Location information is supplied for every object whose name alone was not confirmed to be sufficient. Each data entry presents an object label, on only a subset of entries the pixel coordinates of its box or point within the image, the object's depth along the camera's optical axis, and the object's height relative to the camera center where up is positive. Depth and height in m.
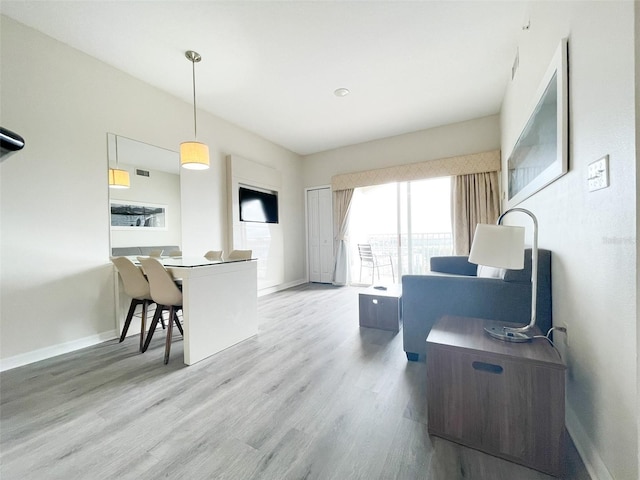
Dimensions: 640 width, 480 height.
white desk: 2.13 -0.61
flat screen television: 4.37 +0.55
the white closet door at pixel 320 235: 5.66 +0.01
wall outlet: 1.38 -0.57
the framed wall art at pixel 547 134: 1.35 +0.65
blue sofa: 1.60 -0.45
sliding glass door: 4.65 +0.16
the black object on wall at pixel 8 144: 0.68 +0.26
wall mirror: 2.82 +0.49
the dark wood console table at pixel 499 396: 1.07 -0.73
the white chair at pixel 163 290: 2.13 -0.44
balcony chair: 5.35 -0.52
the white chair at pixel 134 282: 2.39 -0.41
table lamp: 1.24 -0.10
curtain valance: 4.05 +1.10
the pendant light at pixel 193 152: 2.60 +0.86
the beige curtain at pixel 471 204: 4.04 +0.46
